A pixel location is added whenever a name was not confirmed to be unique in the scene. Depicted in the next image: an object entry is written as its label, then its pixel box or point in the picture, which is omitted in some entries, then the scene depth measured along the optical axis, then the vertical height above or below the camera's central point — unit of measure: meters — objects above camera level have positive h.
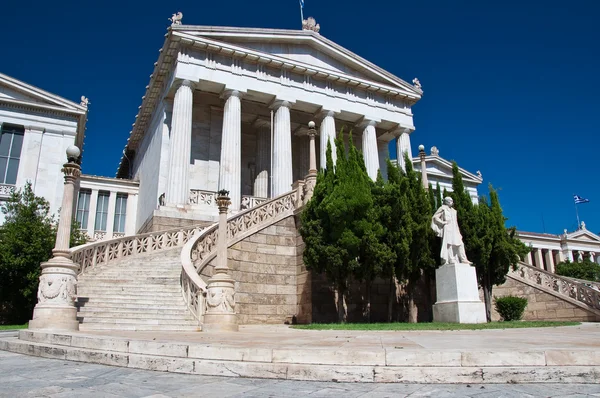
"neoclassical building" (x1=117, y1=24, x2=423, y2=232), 28.61 +14.11
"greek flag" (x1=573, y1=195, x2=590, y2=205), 58.27 +13.13
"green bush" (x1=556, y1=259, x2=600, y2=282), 43.78 +3.48
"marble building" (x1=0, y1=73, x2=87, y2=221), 30.72 +11.31
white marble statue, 15.38 +2.46
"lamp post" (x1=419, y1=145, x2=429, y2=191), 21.31 +6.39
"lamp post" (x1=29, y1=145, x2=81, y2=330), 10.91 +0.51
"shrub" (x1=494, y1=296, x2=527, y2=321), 19.23 +0.01
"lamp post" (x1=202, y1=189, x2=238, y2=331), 12.46 +0.29
